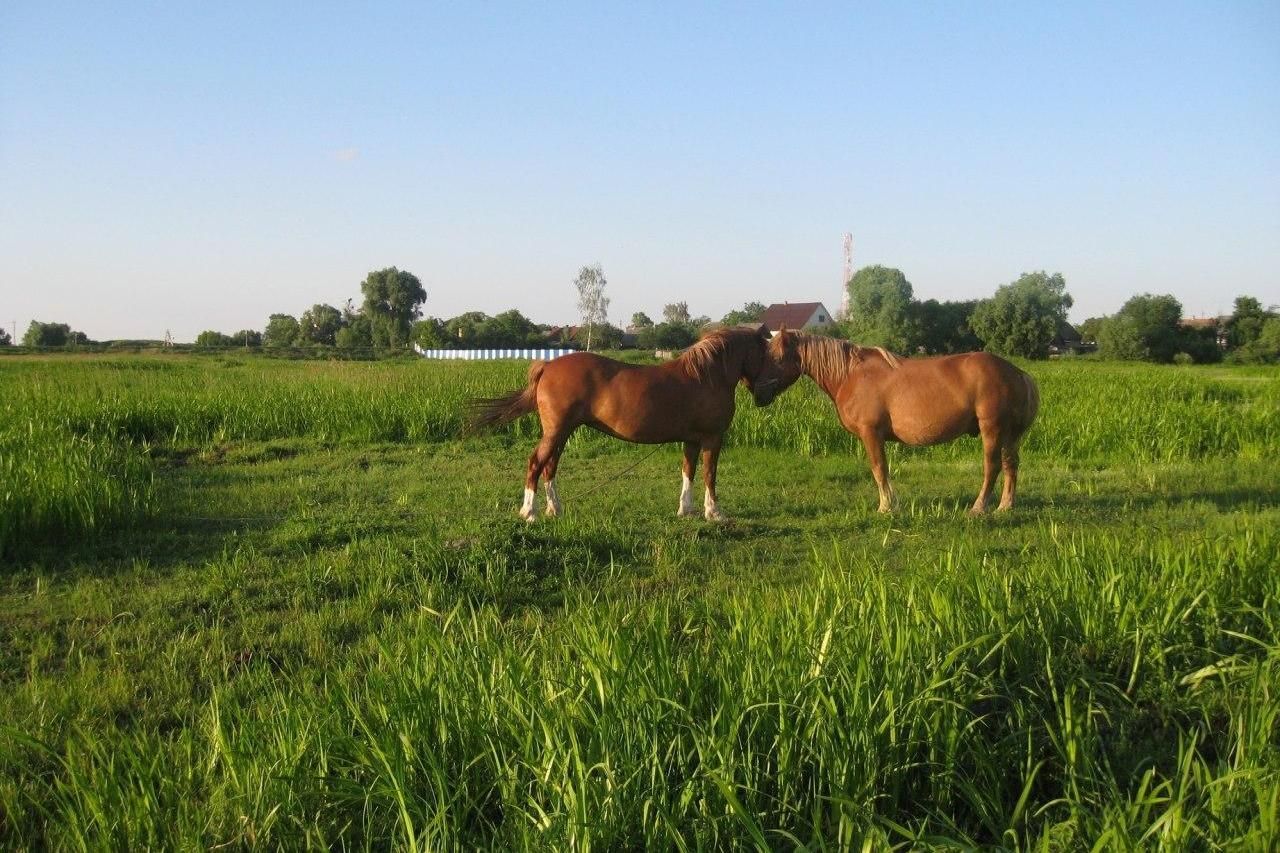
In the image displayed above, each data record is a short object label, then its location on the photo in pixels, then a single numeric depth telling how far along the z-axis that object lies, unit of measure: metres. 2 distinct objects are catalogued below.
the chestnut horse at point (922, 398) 7.72
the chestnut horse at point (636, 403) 7.16
